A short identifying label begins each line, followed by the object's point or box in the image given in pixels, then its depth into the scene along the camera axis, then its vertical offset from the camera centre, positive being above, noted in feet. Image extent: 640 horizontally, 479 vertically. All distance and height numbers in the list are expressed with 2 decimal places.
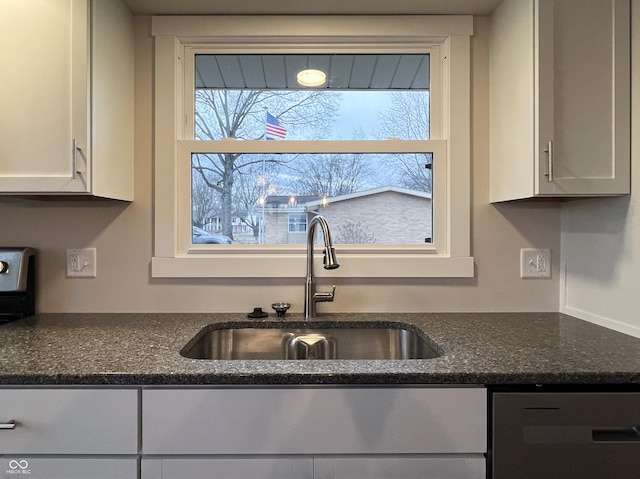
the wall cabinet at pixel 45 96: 4.13 +1.52
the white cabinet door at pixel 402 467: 3.12 -1.78
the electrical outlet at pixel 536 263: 5.30 -0.30
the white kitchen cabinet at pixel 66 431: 3.08 -1.47
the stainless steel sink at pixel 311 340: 4.81 -1.22
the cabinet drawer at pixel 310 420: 3.09 -1.39
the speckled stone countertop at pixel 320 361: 3.05 -1.00
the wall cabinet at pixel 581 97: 4.10 +1.48
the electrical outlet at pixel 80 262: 5.23 -0.27
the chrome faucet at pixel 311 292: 4.91 -0.64
